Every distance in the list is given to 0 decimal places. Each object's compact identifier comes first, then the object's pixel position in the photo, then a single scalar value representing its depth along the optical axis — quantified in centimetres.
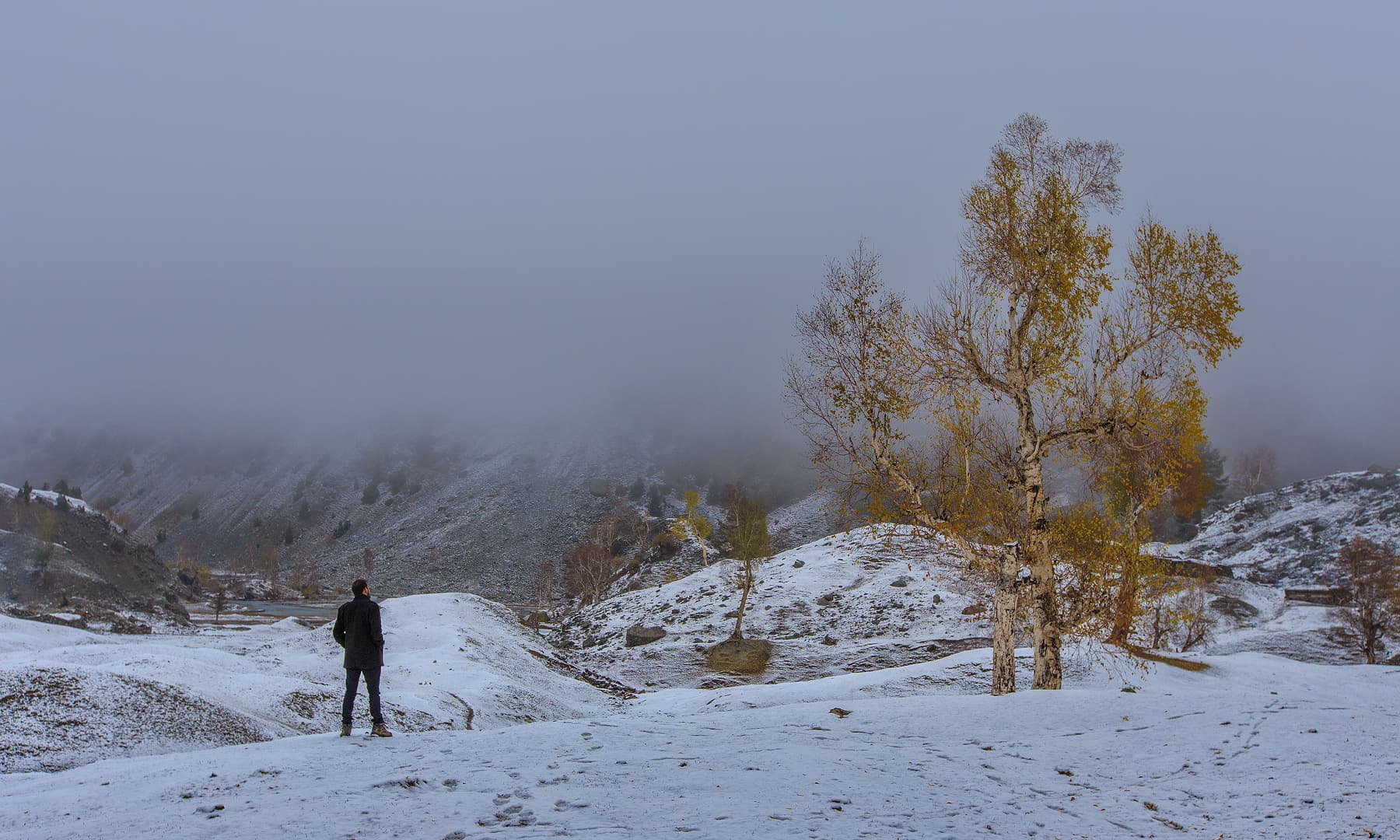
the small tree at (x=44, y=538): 7931
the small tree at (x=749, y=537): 6148
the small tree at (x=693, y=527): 9512
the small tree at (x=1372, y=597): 4784
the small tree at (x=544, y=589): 10019
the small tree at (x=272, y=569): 14227
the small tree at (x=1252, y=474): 14975
